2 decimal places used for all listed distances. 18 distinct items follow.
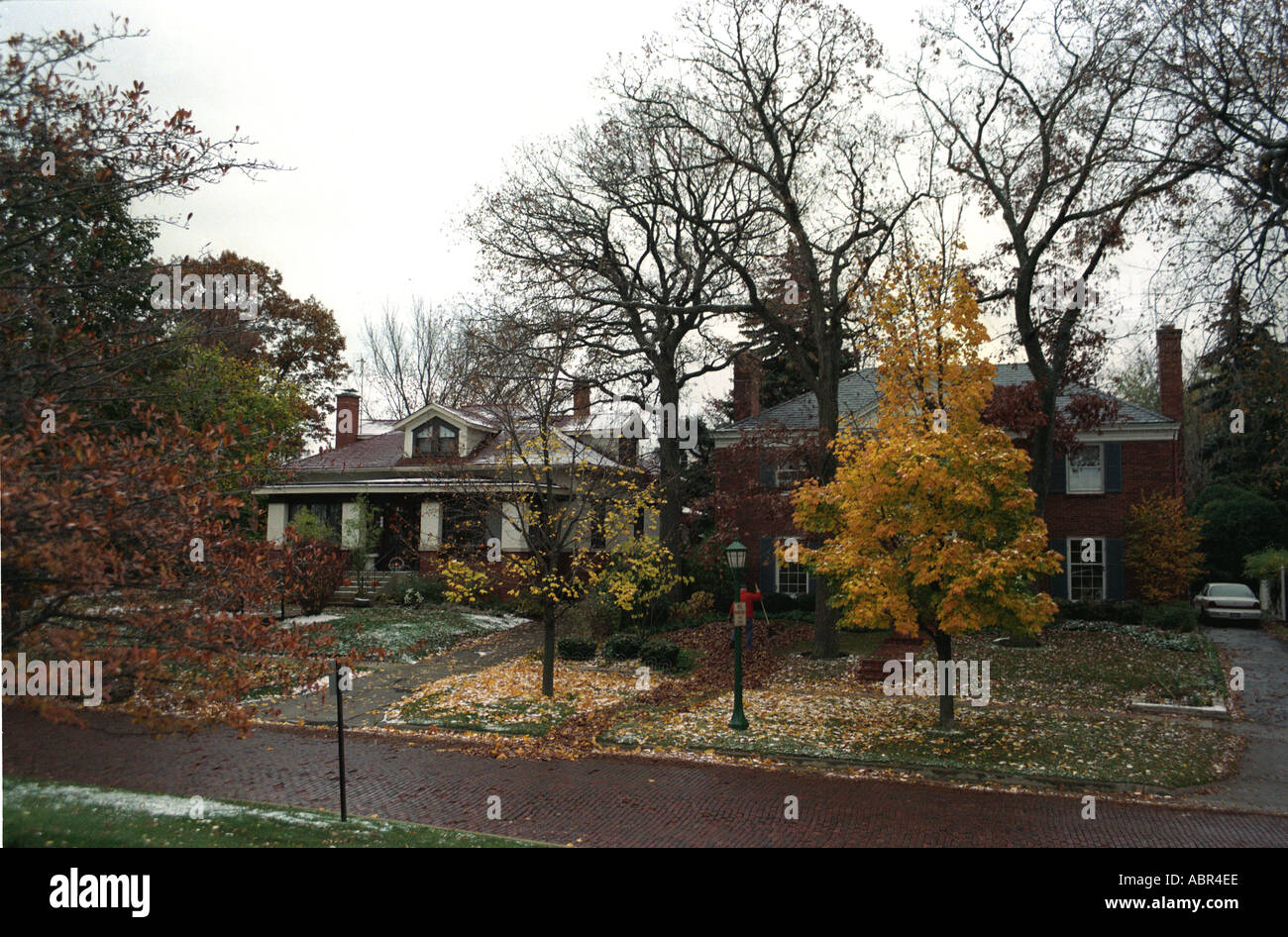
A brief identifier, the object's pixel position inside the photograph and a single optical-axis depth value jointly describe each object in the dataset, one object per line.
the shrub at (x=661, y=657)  19.02
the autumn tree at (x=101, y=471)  5.17
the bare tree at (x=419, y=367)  48.59
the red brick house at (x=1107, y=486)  26.32
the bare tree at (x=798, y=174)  19.45
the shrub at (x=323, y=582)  23.42
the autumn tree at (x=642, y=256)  23.36
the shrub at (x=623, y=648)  19.73
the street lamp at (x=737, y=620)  14.07
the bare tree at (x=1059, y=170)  16.81
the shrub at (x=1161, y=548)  25.50
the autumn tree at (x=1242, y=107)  13.68
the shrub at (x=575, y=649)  19.86
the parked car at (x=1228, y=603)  28.14
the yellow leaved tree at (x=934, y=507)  12.70
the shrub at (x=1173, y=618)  22.92
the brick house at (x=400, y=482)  27.42
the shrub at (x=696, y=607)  25.77
